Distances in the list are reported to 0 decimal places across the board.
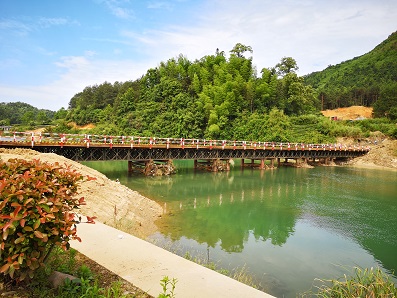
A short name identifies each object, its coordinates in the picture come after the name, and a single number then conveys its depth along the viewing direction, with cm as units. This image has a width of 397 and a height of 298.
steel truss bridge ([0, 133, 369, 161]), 2525
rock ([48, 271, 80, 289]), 517
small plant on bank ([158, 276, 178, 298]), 448
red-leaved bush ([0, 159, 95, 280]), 399
